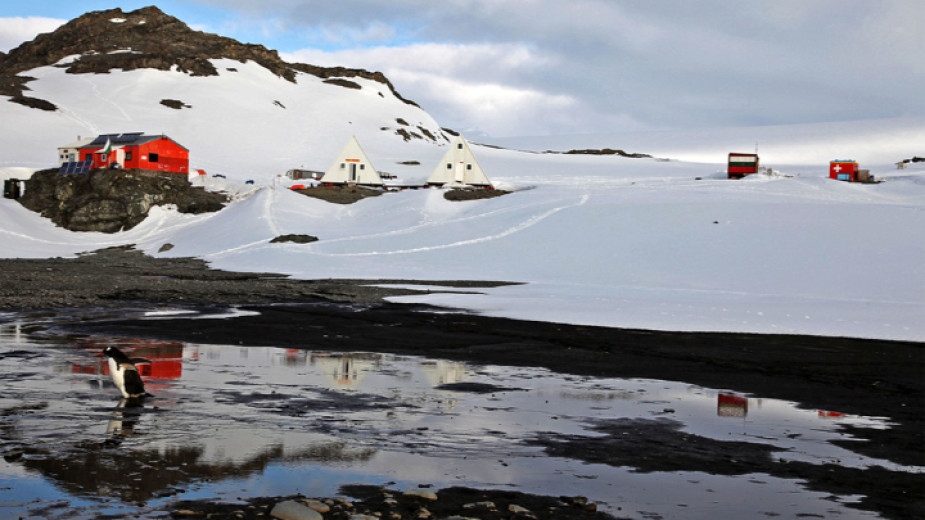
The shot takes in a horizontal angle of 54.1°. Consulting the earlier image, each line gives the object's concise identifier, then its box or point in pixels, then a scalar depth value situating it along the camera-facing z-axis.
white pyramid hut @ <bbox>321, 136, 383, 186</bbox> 81.06
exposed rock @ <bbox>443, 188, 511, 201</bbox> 69.56
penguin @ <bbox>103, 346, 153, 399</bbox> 13.05
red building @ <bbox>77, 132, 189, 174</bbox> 75.69
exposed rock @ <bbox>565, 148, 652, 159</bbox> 155.62
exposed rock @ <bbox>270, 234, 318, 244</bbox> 57.22
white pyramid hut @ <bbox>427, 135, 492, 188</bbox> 80.12
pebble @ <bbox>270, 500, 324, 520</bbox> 7.93
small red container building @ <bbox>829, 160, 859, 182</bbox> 77.81
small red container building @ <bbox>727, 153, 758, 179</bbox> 82.25
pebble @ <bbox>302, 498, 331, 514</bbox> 8.27
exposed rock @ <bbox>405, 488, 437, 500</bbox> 8.88
